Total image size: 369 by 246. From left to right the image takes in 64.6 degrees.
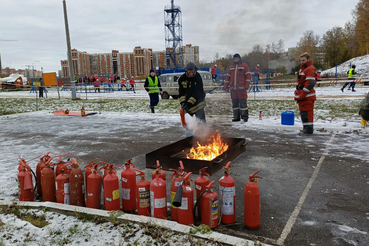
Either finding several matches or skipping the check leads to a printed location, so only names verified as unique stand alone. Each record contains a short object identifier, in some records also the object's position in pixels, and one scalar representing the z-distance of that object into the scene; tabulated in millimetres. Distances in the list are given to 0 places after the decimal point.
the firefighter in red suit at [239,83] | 10164
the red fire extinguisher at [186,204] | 3281
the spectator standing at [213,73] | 20641
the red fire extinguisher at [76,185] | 3855
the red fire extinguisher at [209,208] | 3281
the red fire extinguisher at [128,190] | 3803
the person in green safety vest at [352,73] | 22578
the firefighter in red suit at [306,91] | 7625
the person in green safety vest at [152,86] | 13312
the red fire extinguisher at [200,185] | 3463
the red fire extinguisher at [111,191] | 3680
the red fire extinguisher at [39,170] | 4359
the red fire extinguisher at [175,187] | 3494
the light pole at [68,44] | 20928
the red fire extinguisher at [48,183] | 4066
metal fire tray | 5152
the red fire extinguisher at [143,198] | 3559
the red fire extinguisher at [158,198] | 3436
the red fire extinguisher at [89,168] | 3952
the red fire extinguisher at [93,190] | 3789
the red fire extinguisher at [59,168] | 4071
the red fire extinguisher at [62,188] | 3877
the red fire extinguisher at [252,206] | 3301
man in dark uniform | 7234
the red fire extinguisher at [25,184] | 4008
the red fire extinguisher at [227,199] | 3375
